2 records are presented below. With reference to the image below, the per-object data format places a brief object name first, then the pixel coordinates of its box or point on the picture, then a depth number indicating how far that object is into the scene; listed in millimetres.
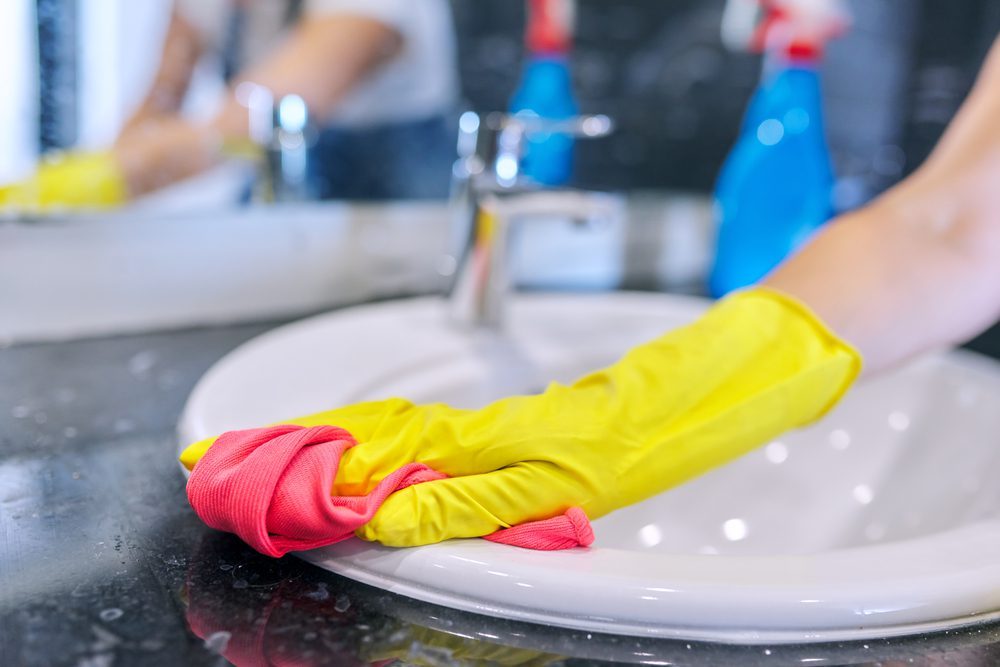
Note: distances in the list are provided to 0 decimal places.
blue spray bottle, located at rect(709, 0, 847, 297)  1032
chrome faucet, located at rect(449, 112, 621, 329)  809
